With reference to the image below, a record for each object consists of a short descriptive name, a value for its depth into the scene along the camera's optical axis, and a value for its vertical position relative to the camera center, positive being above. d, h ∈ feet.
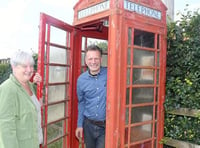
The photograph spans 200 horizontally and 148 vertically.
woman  4.78 -1.20
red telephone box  6.14 +0.03
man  6.92 -1.12
